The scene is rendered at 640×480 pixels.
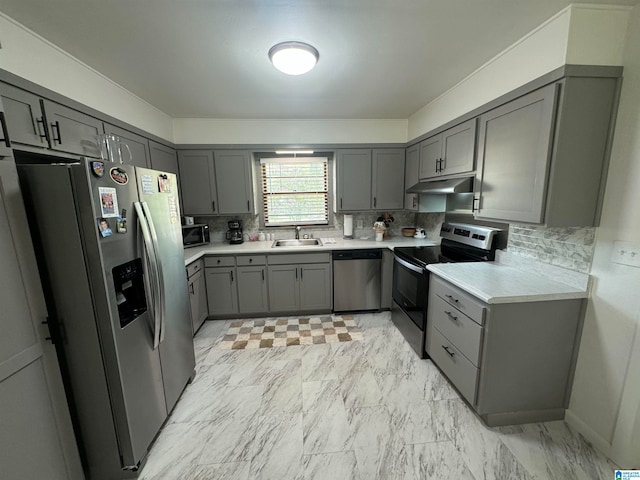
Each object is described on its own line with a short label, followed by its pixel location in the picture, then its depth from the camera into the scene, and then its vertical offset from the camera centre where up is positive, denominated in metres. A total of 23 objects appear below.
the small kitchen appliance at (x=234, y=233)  3.40 -0.40
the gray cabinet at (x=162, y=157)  2.69 +0.56
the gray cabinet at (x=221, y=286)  3.04 -1.01
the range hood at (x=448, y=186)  2.15 +0.13
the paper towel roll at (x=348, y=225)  3.58 -0.34
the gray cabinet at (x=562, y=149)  1.41 +0.29
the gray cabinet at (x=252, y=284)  3.08 -1.00
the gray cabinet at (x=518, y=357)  1.56 -1.03
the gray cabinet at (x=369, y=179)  3.36 +0.30
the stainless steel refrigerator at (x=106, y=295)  1.14 -0.46
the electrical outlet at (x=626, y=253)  1.33 -0.32
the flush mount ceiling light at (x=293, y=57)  1.66 +1.01
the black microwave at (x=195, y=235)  3.18 -0.39
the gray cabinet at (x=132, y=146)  2.17 +0.57
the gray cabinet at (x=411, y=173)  3.11 +0.36
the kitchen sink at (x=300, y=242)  3.63 -0.58
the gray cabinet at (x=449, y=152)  2.15 +0.47
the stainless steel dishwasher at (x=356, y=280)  3.15 -1.00
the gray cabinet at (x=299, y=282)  3.12 -1.01
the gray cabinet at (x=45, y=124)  1.34 +0.52
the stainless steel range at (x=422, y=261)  2.23 -0.59
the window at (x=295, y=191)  3.63 +0.17
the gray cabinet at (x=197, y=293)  2.71 -1.01
